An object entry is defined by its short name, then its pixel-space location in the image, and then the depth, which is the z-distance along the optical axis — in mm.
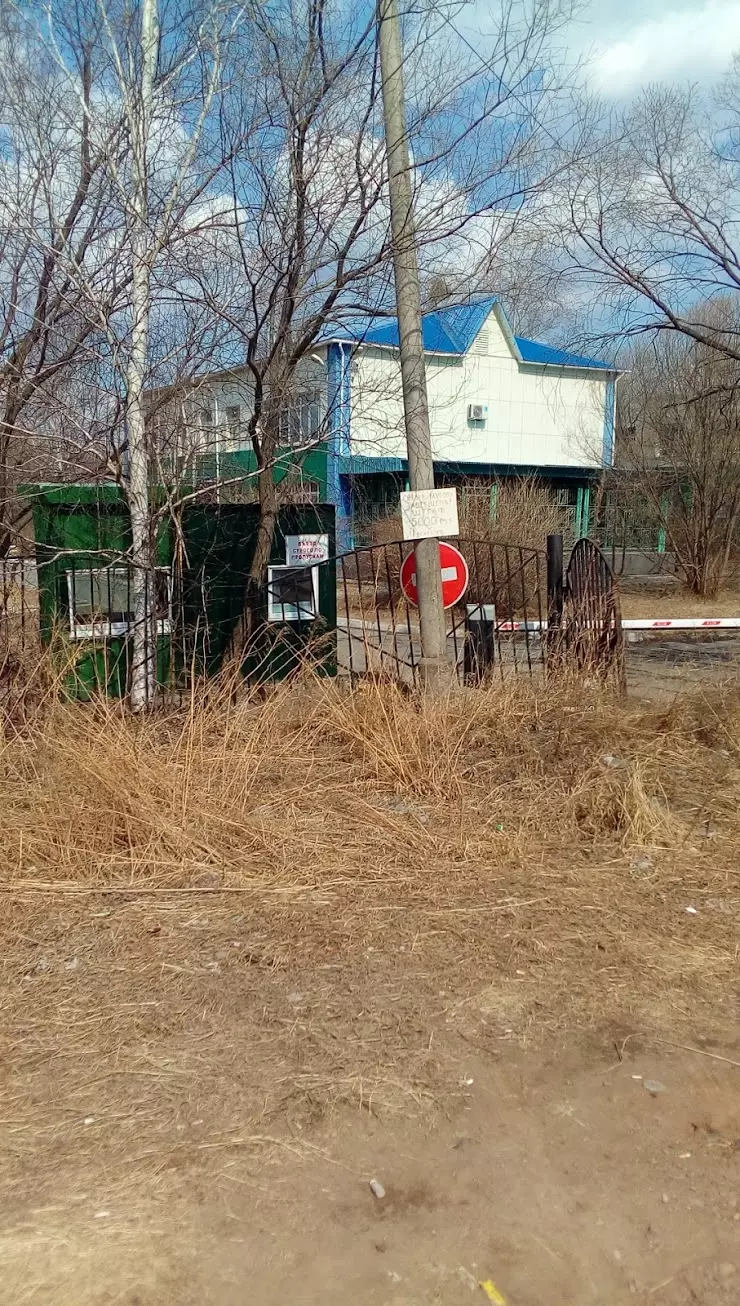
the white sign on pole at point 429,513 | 6508
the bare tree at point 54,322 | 6715
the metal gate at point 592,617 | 7055
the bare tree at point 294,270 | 6590
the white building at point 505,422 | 19203
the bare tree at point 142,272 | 6297
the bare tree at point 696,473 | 18688
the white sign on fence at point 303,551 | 8227
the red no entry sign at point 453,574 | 7051
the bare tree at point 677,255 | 11578
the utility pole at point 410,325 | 6398
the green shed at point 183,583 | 6945
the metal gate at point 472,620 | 7180
